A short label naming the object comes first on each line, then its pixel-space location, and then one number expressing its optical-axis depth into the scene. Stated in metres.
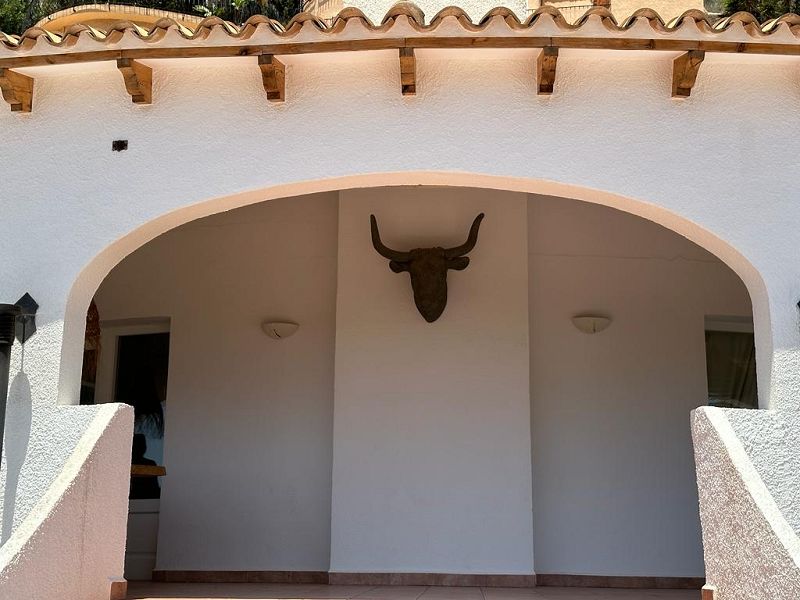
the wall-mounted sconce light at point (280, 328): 10.59
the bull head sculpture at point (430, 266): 9.74
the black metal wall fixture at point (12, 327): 6.80
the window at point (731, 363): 10.98
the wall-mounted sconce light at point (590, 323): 10.40
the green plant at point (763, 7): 24.09
